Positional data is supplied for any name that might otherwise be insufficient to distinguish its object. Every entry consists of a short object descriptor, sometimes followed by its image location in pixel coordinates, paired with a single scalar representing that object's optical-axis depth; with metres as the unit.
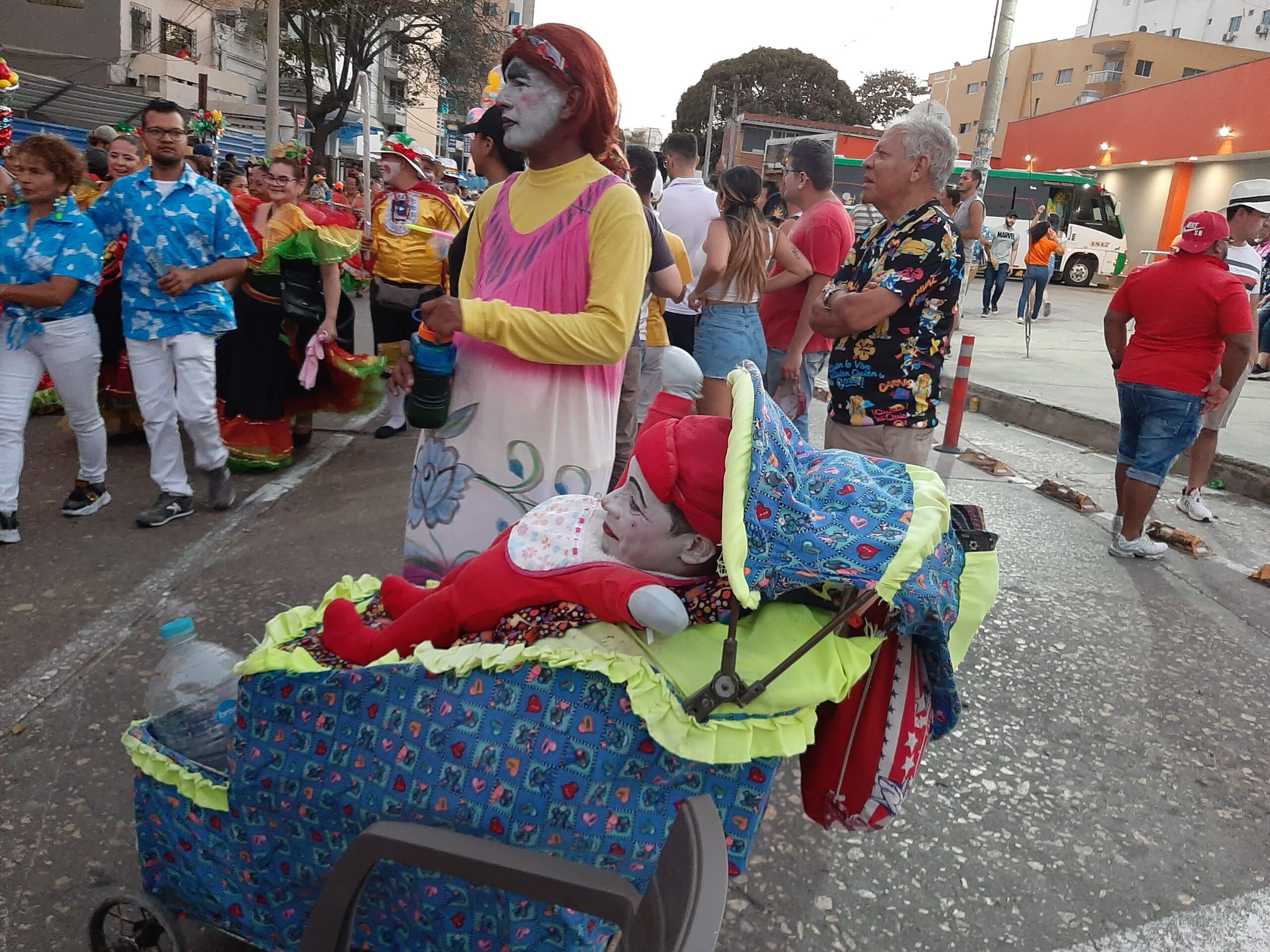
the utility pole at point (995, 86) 11.08
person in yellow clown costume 5.78
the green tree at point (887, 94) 56.41
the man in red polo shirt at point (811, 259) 4.82
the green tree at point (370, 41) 26.11
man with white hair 2.98
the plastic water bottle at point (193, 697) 1.80
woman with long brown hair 4.82
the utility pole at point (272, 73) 16.39
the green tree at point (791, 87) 54.66
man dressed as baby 1.44
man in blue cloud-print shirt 4.11
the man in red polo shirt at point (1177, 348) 4.46
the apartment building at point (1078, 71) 43.19
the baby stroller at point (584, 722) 1.36
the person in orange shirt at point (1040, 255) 14.26
